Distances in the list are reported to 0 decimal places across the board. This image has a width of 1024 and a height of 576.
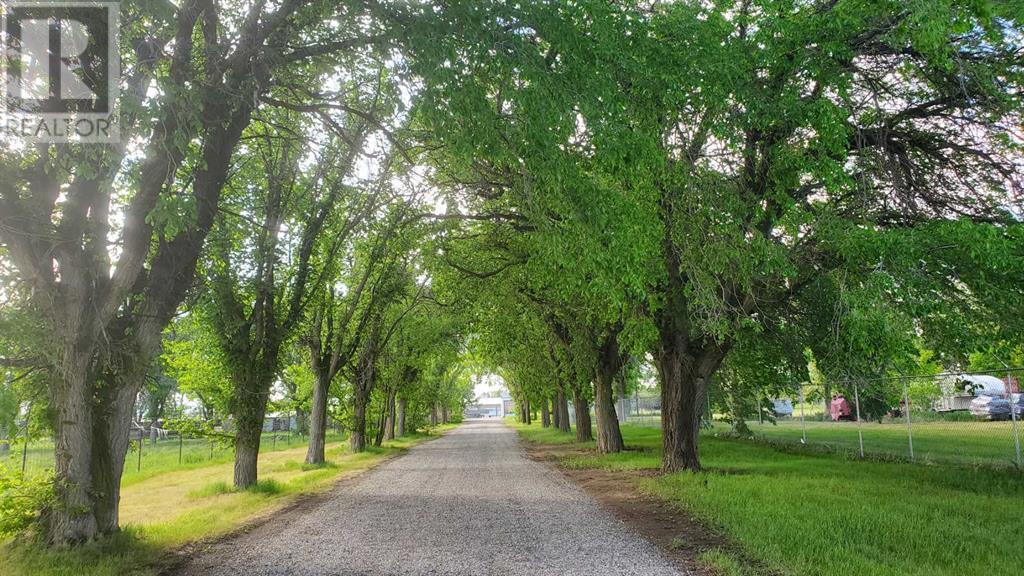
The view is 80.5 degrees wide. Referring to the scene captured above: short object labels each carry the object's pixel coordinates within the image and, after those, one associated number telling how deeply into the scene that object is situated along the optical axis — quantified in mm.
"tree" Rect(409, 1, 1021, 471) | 6582
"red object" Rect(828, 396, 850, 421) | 33541
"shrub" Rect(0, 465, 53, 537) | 6695
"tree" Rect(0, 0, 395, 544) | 6414
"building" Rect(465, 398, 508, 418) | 165362
